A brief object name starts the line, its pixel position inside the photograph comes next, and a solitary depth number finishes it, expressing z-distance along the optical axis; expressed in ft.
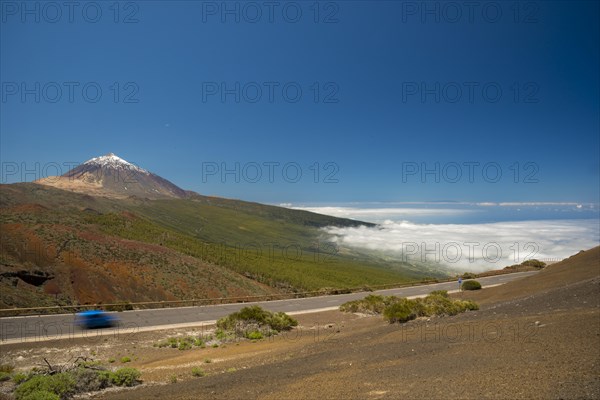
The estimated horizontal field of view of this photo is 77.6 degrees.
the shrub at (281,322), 74.13
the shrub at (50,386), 30.93
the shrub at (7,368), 43.94
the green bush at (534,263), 216.74
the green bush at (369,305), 92.12
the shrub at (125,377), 36.83
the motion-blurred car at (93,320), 73.61
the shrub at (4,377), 40.42
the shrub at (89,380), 34.91
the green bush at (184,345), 59.62
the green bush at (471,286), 127.85
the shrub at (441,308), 62.61
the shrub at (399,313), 60.18
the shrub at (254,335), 66.80
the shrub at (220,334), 66.51
